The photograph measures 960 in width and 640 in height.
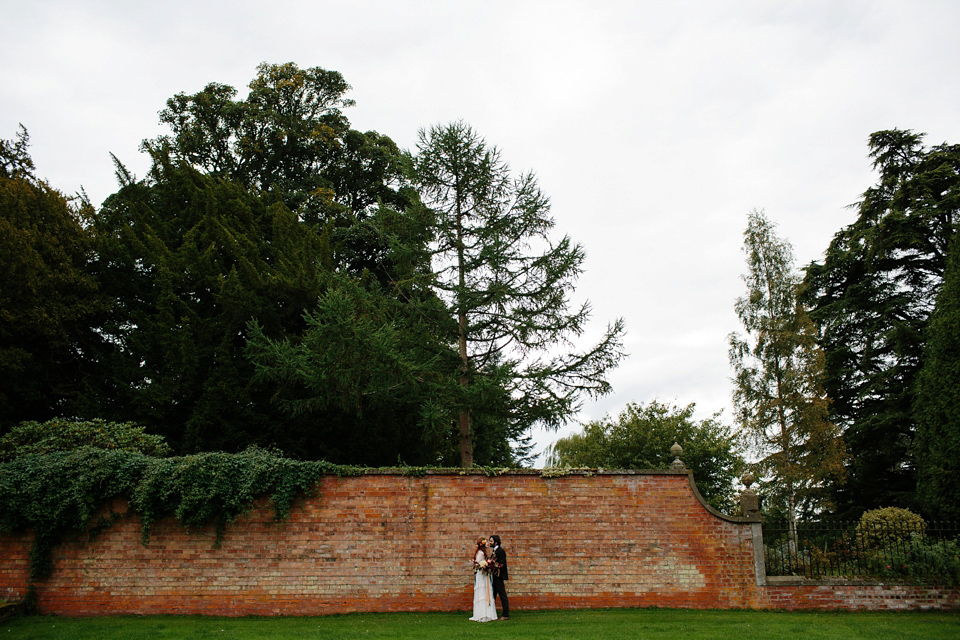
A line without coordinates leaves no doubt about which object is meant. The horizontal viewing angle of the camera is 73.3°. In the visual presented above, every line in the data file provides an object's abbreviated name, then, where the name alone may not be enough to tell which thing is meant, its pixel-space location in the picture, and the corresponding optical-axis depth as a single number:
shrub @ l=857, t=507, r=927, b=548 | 11.18
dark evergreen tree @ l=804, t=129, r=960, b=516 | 20.73
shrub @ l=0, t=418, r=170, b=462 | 11.60
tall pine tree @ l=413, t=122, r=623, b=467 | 15.43
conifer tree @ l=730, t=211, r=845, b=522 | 18.38
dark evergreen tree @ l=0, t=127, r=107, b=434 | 14.14
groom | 10.09
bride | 9.89
